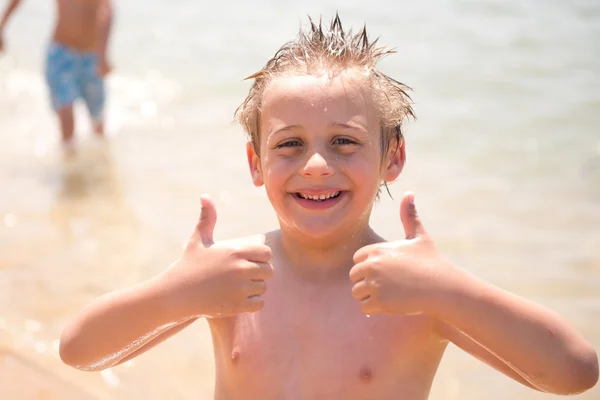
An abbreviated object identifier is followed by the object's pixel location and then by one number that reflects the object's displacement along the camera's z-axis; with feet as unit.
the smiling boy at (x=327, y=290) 7.05
